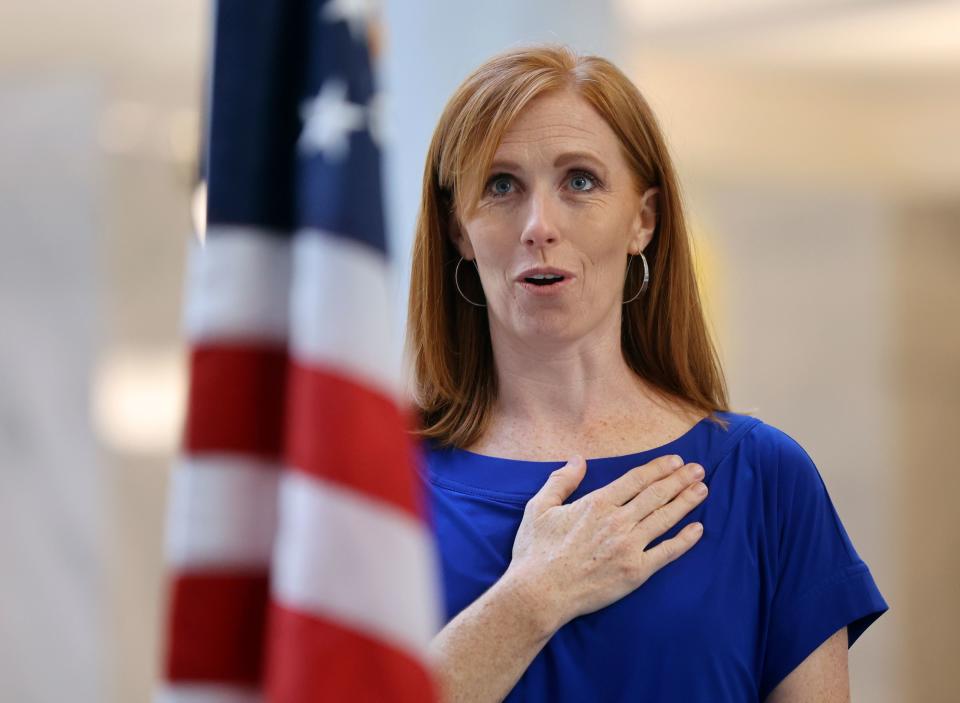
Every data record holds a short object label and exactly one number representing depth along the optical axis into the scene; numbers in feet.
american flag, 15.45
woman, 16.66
